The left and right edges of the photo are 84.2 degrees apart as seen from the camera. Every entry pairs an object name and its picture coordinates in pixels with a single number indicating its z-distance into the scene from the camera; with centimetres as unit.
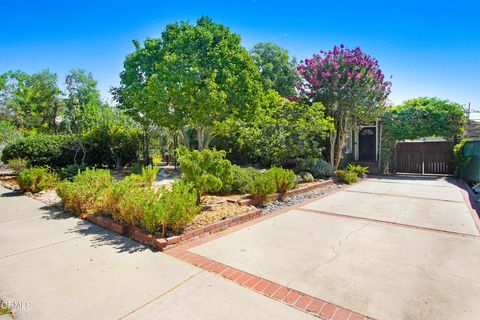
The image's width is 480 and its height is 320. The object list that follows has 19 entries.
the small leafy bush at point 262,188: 634
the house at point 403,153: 1312
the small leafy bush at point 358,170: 1182
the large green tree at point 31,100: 2123
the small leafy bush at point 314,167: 1081
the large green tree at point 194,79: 1066
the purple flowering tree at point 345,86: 1196
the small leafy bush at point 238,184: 740
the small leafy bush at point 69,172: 963
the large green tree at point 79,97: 1412
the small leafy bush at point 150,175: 783
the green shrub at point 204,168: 545
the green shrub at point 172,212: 406
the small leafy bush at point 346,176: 1052
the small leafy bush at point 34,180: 792
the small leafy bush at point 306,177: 980
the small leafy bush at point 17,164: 1022
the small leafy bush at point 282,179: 716
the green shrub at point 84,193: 570
